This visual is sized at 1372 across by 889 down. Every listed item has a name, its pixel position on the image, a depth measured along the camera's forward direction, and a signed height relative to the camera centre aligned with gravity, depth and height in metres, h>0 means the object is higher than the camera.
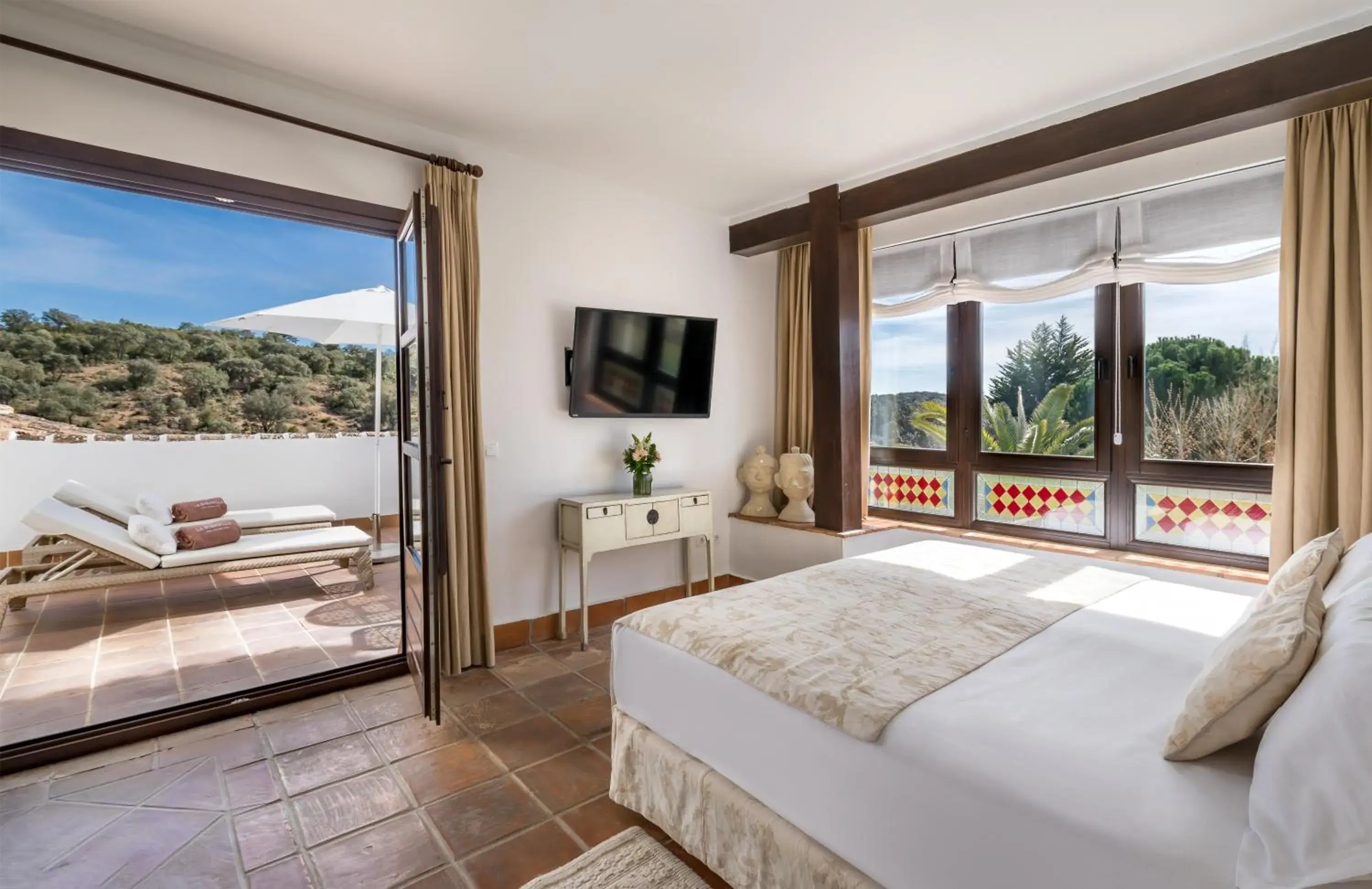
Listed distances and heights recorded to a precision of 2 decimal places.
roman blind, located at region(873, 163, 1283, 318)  3.05 +1.02
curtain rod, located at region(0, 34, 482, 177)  2.24 +1.37
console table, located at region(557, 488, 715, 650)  3.58 -0.49
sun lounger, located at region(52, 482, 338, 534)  4.19 -0.60
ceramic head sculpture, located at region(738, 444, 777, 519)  4.59 -0.31
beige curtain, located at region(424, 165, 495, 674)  3.19 +0.03
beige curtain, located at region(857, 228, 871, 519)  4.25 +0.80
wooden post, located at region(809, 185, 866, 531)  4.03 +0.47
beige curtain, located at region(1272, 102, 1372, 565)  2.56 +0.40
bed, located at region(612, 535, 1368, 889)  1.07 -0.67
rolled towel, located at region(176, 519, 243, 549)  4.19 -0.62
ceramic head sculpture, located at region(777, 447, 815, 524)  4.41 -0.33
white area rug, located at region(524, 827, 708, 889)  1.77 -1.22
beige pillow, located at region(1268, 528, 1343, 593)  1.74 -0.36
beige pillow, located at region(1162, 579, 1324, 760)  1.12 -0.45
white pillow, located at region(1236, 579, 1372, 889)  0.87 -0.51
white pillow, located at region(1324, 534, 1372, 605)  1.52 -0.34
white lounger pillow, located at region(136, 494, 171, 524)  4.61 -0.48
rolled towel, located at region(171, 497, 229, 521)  4.90 -0.53
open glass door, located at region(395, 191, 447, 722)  2.60 -0.04
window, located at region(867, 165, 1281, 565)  3.13 +0.35
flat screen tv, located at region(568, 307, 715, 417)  3.79 +0.45
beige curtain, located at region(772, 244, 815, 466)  4.65 +0.59
